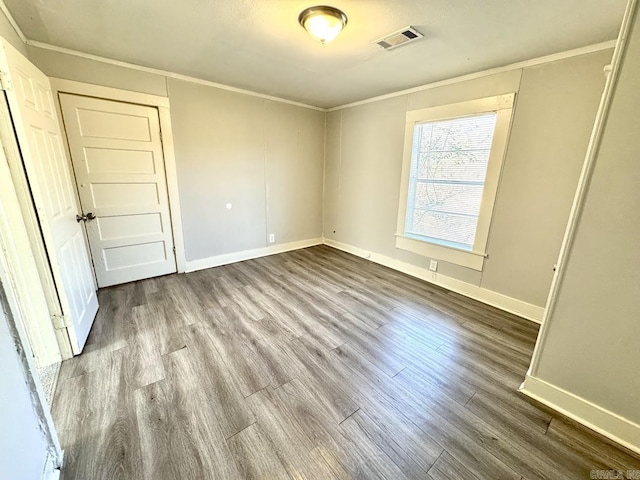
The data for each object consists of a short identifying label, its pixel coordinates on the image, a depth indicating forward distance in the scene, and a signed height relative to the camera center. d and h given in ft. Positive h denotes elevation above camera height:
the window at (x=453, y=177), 8.79 +0.18
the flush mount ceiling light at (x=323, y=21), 5.49 +3.44
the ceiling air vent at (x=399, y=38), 6.26 +3.60
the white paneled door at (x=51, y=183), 5.24 -0.23
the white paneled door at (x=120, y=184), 8.75 -0.32
